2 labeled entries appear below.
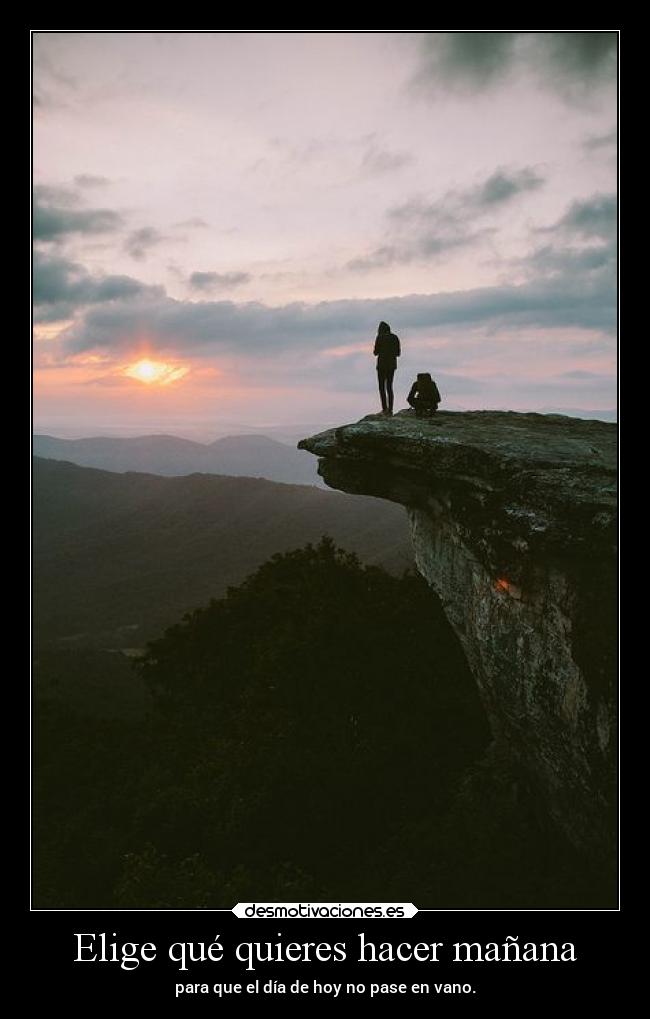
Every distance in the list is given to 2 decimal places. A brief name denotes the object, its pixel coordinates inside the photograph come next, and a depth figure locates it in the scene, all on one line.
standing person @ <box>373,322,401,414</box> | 13.96
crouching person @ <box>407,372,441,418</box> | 14.09
